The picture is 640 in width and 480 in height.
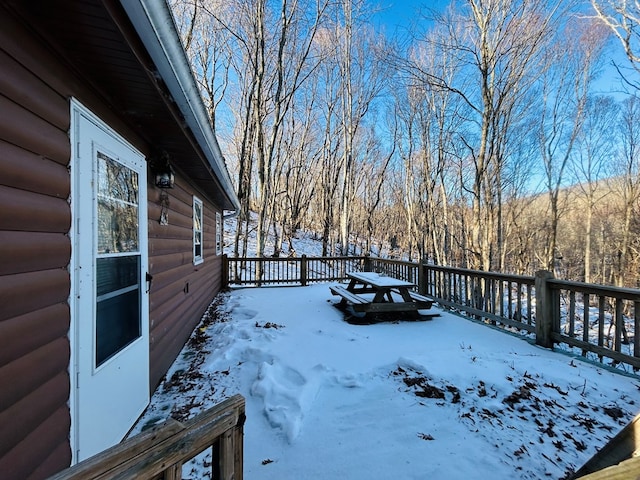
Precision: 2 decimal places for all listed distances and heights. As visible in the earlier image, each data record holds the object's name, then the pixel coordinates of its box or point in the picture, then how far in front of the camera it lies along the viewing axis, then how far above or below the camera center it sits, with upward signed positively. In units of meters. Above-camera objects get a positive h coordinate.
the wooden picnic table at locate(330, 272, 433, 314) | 4.87 -0.99
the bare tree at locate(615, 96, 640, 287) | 13.16 +3.03
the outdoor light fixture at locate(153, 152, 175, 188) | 2.93 +0.66
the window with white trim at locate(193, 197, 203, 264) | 4.99 +0.19
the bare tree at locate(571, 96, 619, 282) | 13.62 +4.34
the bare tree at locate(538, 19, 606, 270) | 11.79 +6.24
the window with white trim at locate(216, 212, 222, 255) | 8.37 +0.20
